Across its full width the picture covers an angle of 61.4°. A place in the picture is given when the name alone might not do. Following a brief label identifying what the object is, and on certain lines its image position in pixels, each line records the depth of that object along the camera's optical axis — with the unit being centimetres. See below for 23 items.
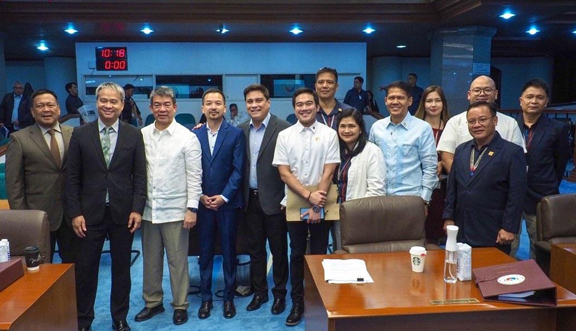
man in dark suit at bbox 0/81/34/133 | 859
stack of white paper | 210
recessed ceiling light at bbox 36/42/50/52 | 1016
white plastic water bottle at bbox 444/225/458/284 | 212
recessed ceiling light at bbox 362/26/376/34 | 846
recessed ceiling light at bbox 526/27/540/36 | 939
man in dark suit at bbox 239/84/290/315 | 334
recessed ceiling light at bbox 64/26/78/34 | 808
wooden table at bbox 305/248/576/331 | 182
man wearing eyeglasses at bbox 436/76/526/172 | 355
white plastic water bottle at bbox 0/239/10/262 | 224
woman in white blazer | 311
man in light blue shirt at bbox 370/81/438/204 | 329
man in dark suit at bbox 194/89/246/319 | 330
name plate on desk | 188
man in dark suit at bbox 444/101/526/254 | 275
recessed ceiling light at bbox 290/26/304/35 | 835
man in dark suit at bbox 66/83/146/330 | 294
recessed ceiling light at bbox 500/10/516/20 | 737
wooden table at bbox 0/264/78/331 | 181
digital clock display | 945
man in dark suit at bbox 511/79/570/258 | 339
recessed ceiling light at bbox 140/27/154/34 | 826
